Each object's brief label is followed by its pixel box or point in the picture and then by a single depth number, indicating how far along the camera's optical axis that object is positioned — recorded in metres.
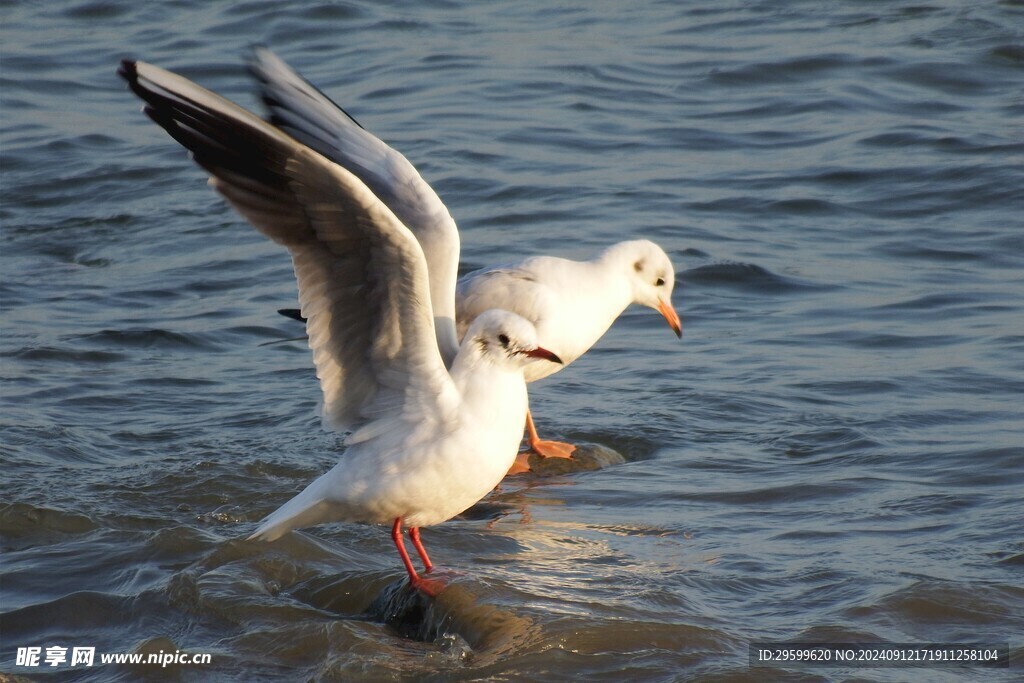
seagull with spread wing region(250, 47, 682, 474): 11.70
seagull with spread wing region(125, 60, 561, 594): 9.22
